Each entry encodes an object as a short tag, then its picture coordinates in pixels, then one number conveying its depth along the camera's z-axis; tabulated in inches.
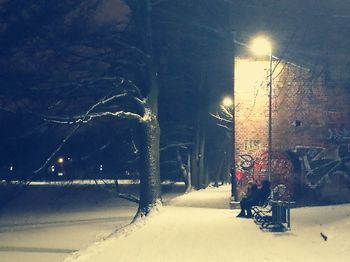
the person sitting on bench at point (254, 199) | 555.2
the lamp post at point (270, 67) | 643.5
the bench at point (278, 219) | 442.6
